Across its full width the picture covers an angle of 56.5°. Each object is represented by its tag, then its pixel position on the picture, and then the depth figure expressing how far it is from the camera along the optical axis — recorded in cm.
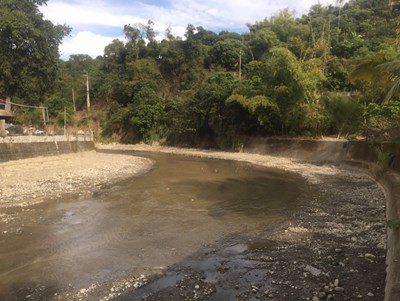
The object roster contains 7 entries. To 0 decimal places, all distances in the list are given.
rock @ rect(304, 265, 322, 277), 658
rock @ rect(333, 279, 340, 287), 604
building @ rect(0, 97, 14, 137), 2986
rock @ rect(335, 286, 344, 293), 586
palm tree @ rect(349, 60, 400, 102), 1366
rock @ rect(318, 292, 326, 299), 570
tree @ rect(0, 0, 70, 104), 2730
